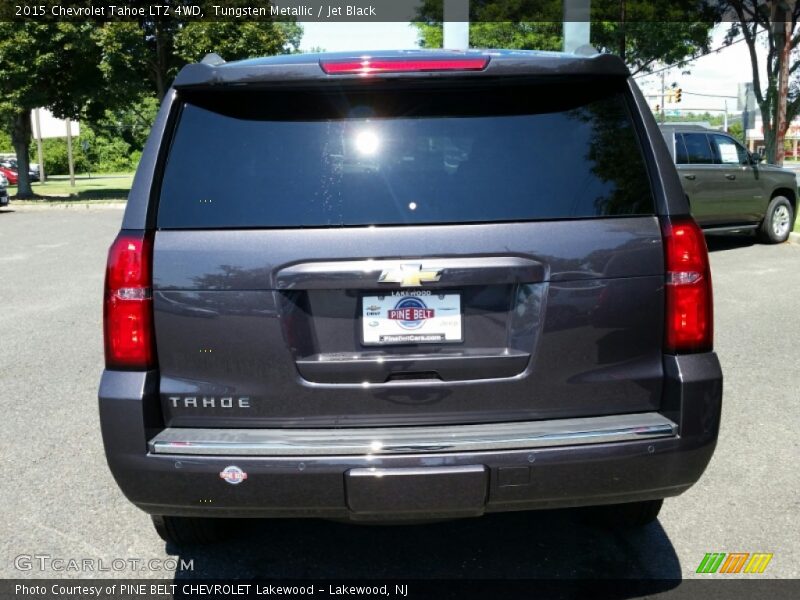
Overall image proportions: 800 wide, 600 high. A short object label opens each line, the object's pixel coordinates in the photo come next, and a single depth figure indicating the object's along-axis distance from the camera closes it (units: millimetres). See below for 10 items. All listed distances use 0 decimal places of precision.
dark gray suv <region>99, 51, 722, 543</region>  2639
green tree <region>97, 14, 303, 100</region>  26344
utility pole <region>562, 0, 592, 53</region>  16781
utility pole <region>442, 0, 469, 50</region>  16422
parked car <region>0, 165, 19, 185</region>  45281
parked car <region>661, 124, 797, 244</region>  12383
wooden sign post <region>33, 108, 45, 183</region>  36512
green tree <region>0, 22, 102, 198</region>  26219
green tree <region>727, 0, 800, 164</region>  19672
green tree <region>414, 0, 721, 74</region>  28319
